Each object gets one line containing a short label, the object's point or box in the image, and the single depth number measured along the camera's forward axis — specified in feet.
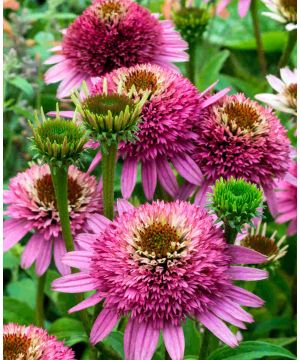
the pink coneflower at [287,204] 4.20
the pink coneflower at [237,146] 2.97
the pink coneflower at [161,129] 2.92
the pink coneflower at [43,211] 3.25
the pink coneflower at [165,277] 2.46
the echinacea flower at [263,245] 3.44
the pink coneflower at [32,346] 2.50
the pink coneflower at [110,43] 3.60
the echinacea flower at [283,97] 3.76
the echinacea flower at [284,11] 4.30
